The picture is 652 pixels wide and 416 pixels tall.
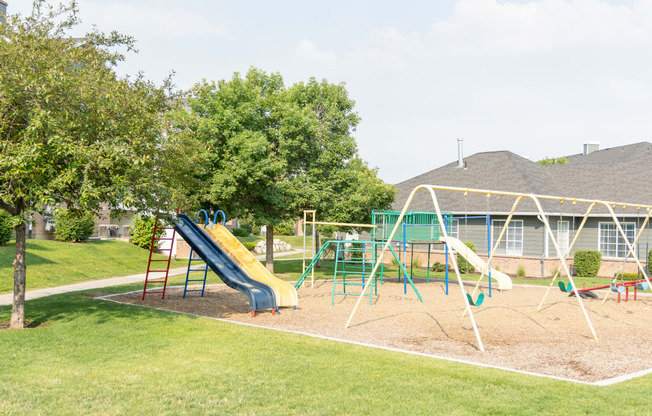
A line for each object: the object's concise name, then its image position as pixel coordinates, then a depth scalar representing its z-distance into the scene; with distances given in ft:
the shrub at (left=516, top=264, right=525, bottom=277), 80.12
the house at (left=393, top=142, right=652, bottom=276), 80.48
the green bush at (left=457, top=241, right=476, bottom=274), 82.69
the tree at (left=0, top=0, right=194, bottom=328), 29.76
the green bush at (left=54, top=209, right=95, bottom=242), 85.61
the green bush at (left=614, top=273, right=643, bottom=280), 71.00
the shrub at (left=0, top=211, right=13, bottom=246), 68.18
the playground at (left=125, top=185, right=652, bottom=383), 28.73
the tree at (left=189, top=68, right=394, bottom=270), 61.21
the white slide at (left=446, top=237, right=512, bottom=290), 57.21
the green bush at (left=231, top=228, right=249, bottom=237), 147.33
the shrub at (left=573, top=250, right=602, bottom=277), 78.28
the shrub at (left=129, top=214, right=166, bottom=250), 96.02
